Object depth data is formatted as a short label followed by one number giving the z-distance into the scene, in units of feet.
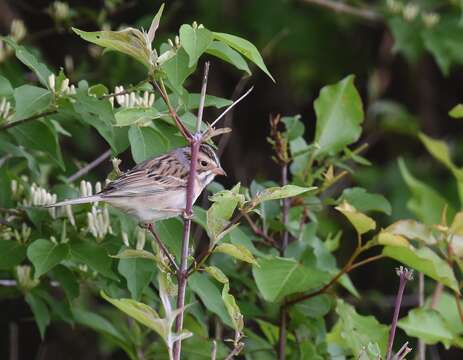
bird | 21.12
